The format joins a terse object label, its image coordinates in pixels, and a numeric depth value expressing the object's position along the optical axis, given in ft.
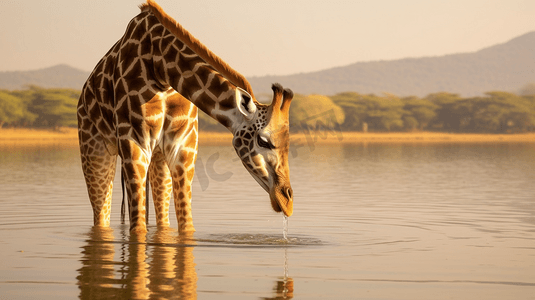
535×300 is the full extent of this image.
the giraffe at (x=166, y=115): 58.95
